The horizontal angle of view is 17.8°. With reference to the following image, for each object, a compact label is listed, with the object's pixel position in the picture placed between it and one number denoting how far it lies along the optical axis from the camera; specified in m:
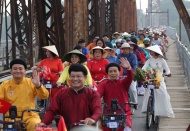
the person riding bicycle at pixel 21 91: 7.25
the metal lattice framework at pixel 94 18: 22.14
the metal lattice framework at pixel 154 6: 86.94
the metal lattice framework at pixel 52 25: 13.23
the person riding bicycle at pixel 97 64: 11.31
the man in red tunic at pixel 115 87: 8.48
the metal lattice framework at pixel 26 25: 14.01
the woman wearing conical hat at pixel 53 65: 11.10
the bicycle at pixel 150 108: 11.34
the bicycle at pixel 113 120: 7.63
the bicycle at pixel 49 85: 11.06
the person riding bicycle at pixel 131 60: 12.96
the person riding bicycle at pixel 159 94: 11.84
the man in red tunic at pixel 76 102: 6.41
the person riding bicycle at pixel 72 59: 9.62
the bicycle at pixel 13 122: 6.64
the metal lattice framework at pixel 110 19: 32.47
